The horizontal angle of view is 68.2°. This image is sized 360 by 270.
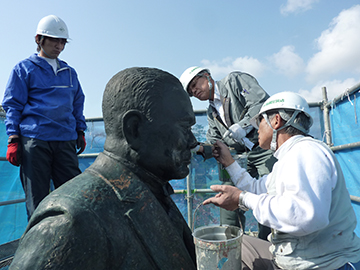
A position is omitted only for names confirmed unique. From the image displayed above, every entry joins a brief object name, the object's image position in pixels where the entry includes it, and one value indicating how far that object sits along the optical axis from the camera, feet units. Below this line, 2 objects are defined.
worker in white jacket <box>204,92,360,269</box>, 5.11
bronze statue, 3.95
